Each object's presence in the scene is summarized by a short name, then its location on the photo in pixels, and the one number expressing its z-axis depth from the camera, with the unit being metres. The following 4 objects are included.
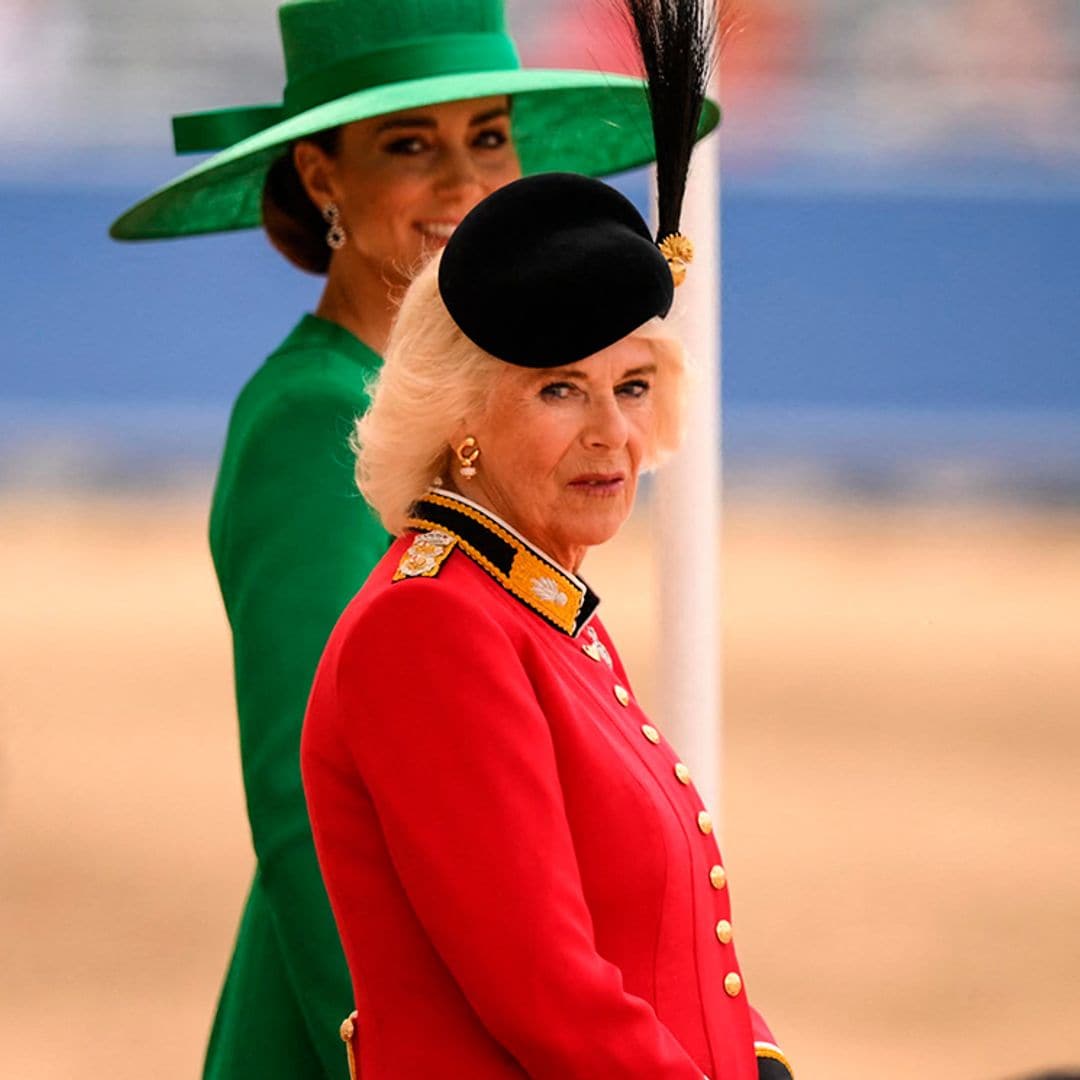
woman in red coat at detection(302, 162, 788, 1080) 16.78
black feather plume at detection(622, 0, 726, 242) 17.04
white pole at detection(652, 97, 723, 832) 17.95
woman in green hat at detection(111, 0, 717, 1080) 17.40
